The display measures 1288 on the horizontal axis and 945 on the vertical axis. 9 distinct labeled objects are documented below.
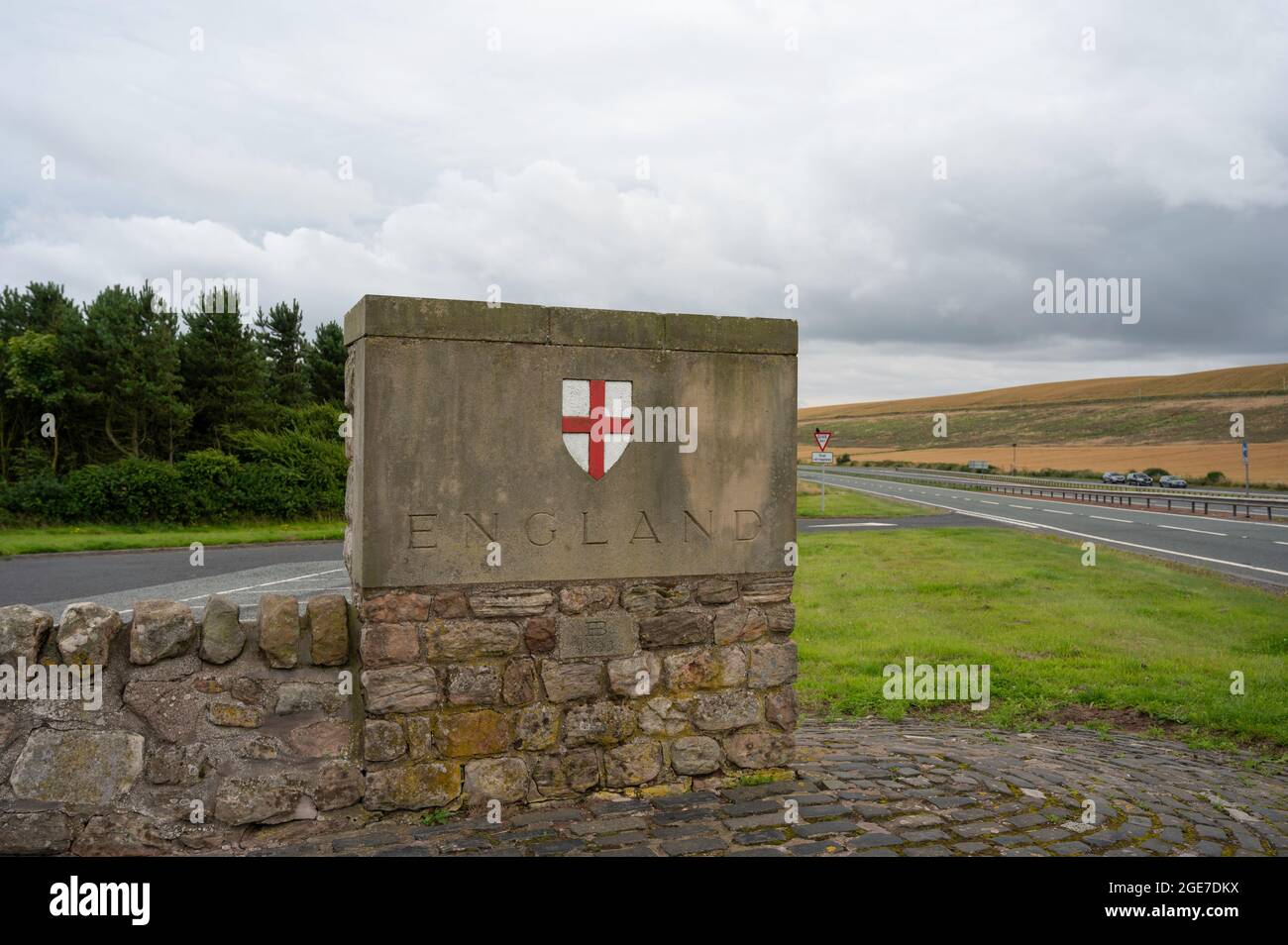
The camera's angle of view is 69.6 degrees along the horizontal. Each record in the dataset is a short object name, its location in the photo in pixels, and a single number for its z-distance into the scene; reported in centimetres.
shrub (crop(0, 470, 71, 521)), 2347
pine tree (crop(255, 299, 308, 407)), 3209
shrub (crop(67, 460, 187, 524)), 2394
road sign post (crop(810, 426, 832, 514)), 3569
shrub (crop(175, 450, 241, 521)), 2498
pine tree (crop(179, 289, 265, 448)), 2788
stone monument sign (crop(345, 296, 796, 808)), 457
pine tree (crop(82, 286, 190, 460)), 2562
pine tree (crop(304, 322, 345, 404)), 3241
